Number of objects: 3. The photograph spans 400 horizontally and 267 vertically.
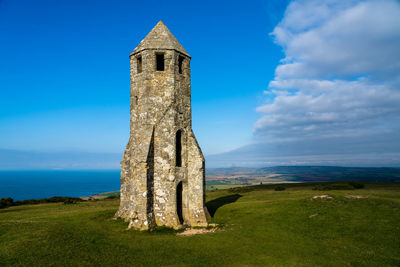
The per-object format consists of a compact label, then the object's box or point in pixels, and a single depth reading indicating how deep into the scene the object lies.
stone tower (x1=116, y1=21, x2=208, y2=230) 18.39
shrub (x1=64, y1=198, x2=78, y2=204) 31.20
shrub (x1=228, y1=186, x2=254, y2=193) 39.66
